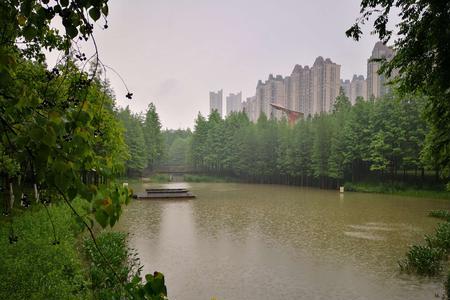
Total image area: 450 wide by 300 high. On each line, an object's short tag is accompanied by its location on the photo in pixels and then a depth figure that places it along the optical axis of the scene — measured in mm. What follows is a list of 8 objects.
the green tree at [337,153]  48656
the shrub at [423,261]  11188
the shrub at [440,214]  22164
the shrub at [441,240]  13664
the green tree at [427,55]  7168
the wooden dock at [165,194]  33194
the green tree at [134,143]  61656
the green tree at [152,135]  72094
